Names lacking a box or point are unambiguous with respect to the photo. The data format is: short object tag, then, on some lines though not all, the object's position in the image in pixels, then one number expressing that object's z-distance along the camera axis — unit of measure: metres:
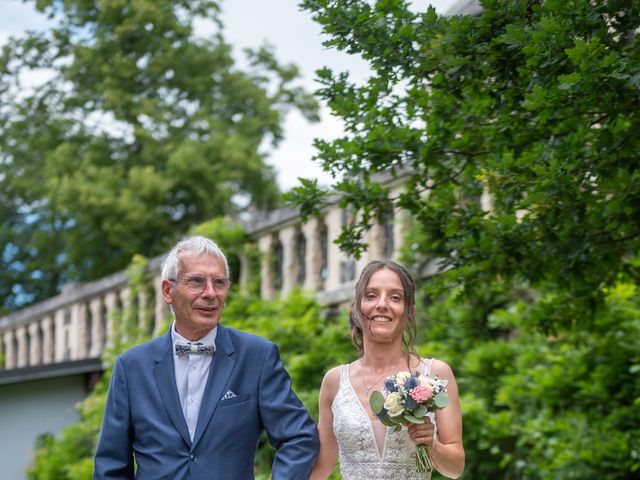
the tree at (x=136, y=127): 22.33
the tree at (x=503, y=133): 4.83
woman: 4.32
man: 4.17
